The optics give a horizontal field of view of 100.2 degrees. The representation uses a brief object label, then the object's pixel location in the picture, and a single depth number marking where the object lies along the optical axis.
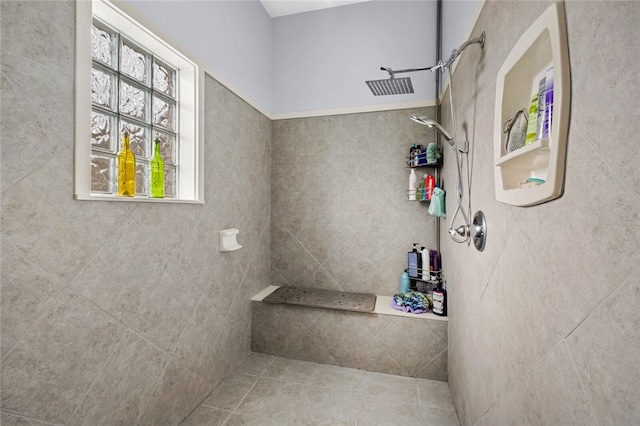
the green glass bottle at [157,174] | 1.32
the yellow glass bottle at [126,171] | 1.17
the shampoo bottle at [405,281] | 2.14
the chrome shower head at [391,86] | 1.61
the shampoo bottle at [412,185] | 2.10
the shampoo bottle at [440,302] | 1.82
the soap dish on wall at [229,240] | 1.75
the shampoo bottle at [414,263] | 2.11
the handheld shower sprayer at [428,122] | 1.46
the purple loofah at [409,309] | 1.90
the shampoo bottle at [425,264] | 2.06
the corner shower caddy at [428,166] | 2.06
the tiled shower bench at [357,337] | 1.82
